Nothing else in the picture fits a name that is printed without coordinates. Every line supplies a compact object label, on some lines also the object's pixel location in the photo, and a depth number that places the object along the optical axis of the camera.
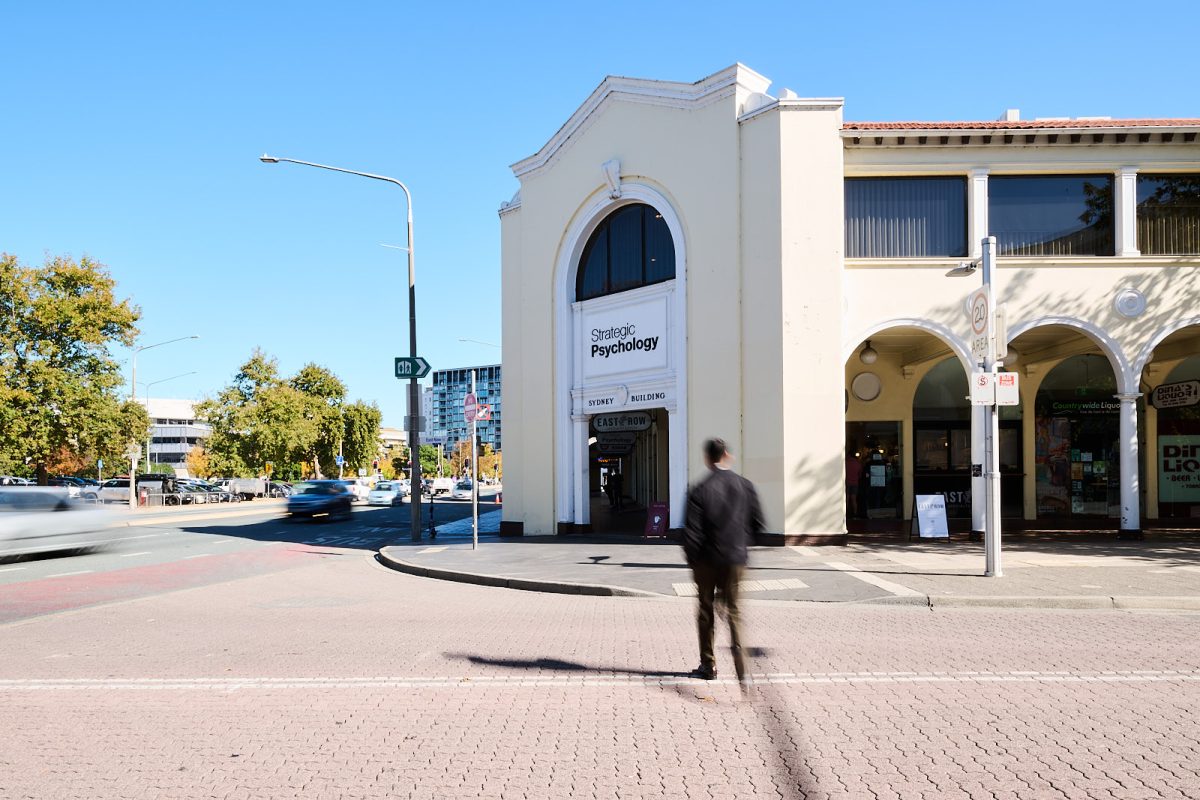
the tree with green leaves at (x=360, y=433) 69.50
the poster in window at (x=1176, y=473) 20.11
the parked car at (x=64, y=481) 57.44
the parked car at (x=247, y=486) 60.75
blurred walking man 6.03
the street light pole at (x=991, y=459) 11.21
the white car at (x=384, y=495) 47.38
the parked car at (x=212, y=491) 53.84
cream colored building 15.95
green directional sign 19.41
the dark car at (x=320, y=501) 28.81
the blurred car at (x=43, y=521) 14.98
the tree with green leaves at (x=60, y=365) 35.00
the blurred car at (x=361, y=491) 50.50
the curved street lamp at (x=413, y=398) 19.36
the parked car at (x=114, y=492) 44.38
